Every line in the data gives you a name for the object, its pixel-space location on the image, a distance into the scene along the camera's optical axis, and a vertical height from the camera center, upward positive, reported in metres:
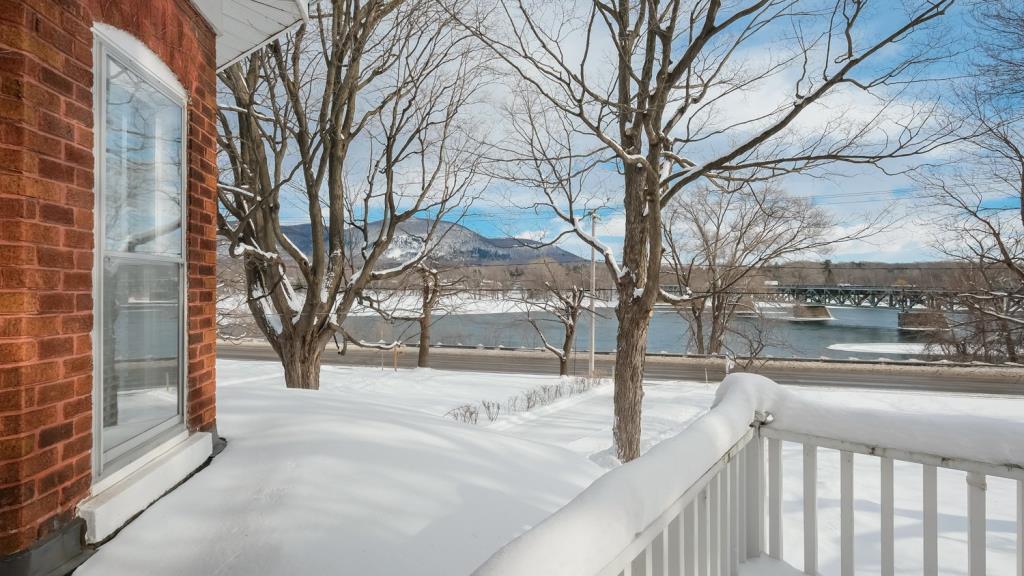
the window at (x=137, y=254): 2.21 +0.17
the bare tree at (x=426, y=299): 17.53 -0.37
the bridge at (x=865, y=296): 19.39 -0.34
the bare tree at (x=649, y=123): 5.67 +1.98
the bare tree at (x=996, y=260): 8.96 +0.65
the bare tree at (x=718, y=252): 15.89 +1.23
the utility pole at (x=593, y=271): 16.98 +0.63
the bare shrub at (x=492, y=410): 11.64 -2.80
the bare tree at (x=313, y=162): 6.97 +1.82
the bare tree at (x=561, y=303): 20.40 -0.53
